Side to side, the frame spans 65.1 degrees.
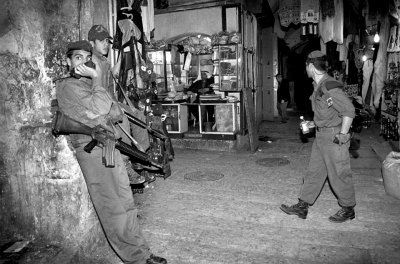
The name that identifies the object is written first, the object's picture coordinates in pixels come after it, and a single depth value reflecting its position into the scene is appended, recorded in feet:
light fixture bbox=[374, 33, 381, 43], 39.97
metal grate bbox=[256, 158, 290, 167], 27.68
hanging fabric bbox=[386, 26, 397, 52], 34.53
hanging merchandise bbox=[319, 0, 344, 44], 39.34
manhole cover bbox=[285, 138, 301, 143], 37.48
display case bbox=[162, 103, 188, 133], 36.14
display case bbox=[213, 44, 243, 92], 34.42
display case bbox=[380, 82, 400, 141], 31.44
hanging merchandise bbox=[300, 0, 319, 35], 39.47
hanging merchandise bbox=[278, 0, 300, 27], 41.65
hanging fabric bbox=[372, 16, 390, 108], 37.83
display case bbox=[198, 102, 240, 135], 33.99
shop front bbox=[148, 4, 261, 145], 34.30
